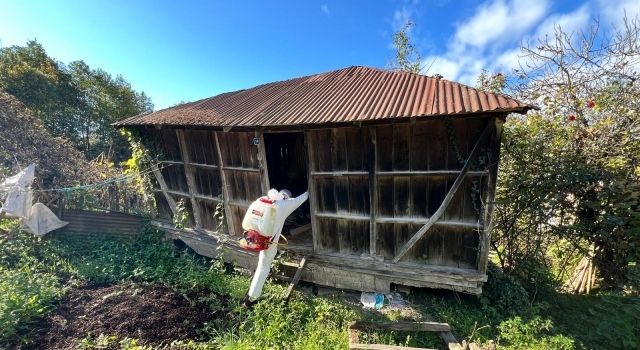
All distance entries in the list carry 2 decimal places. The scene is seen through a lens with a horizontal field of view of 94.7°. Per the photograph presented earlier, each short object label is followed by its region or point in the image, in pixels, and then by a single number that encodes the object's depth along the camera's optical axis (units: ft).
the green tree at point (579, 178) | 15.56
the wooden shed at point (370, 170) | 14.85
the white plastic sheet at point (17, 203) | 22.08
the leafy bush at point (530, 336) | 13.65
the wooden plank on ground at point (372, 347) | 12.65
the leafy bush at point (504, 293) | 16.58
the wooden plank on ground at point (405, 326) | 14.32
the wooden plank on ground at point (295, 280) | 17.47
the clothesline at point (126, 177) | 24.40
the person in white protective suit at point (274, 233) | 15.74
